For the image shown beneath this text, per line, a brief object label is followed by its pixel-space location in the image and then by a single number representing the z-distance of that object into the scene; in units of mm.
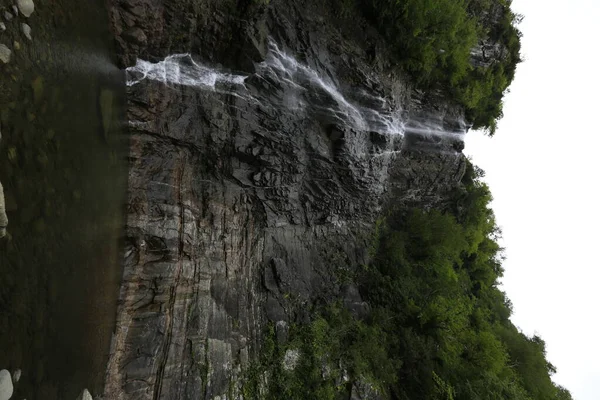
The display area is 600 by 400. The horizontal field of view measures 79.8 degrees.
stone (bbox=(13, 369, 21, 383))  5510
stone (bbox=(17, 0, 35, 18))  6191
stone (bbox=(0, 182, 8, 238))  5309
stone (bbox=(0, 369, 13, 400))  5156
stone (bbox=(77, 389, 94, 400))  7386
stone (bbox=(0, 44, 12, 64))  5668
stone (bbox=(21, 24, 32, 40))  6206
